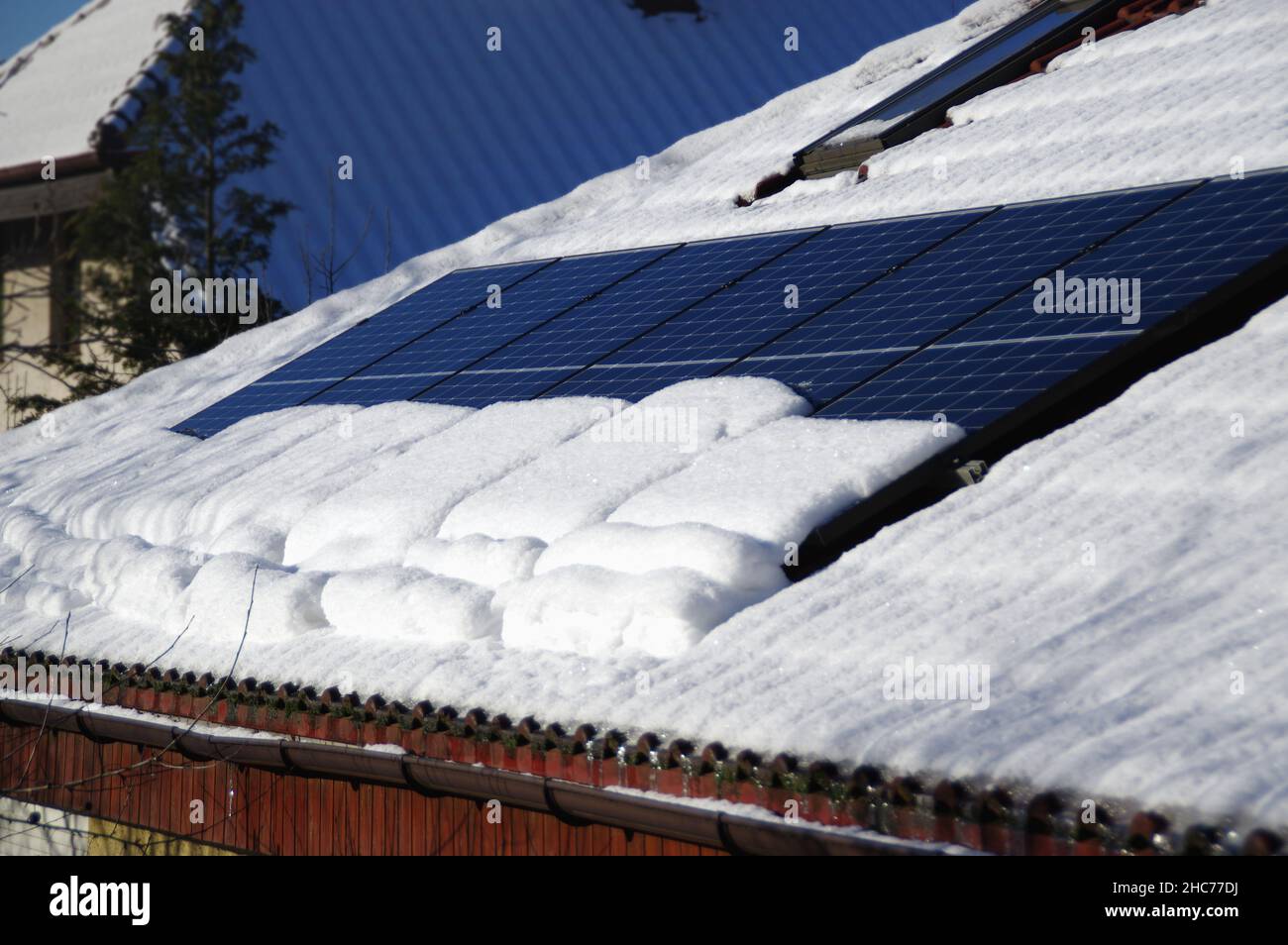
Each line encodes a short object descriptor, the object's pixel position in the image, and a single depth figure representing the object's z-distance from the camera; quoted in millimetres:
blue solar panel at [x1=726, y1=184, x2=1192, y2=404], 17125
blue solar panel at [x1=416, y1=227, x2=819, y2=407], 21187
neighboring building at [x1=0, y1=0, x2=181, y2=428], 49828
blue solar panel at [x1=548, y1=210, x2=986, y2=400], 19172
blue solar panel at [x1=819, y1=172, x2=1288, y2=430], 14914
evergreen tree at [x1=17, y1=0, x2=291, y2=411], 48031
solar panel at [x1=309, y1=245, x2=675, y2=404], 23437
